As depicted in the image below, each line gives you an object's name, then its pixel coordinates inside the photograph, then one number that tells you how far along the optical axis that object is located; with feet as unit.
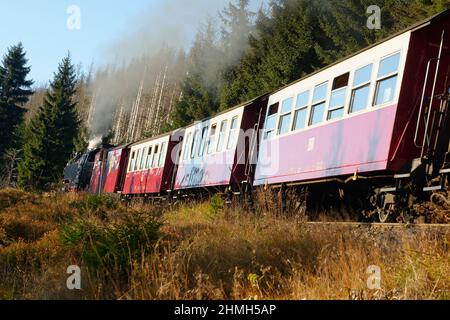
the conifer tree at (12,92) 134.82
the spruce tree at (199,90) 129.29
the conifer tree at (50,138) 126.82
